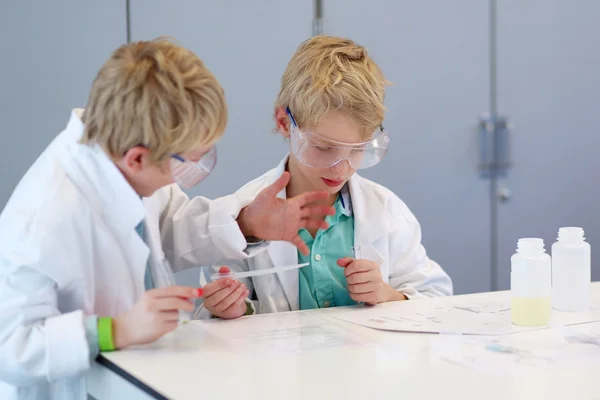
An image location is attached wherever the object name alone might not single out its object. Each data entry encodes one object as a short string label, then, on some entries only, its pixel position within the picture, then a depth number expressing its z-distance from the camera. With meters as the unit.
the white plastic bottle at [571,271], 2.03
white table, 1.63
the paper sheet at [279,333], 1.83
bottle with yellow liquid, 1.92
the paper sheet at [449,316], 1.93
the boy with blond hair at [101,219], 1.74
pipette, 2.05
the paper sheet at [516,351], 1.74
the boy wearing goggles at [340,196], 2.10
